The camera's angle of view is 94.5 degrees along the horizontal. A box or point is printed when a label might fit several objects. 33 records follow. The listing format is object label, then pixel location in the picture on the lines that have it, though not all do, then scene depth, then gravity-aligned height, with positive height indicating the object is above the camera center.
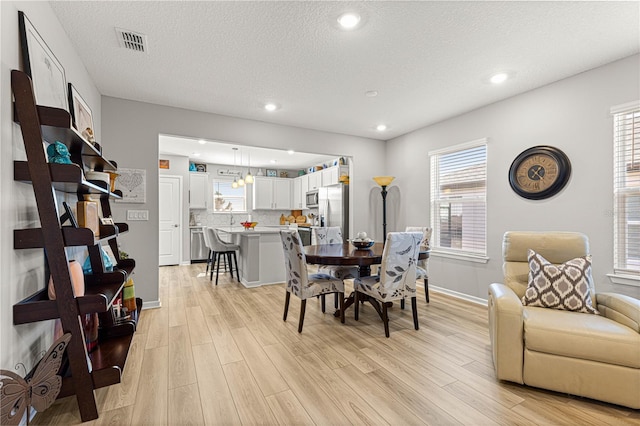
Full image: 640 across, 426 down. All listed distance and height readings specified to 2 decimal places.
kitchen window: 7.64 +0.37
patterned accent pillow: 2.10 -0.54
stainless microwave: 7.00 +0.30
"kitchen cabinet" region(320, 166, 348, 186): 6.04 +0.80
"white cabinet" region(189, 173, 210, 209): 7.07 +0.51
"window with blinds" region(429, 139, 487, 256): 3.83 +0.18
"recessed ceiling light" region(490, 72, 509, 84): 2.90 +1.34
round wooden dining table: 2.71 -0.43
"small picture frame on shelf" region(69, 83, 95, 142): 2.30 +0.83
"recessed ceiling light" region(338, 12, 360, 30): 2.04 +1.35
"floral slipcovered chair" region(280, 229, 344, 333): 2.80 -0.69
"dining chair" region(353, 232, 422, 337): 2.68 -0.58
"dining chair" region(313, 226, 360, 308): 4.16 -0.35
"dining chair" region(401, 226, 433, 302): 3.44 -0.66
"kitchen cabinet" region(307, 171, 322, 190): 6.95 +0.77
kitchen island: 4.63 -0.75
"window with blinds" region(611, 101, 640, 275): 2.55 +0.21
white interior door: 6.52 -0.17
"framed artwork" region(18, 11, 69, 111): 1.60 +0.88
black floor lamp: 4.84 +0.35
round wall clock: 2.99 +0.42
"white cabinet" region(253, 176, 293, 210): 7.86 +0.49
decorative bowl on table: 3.34 -0.36
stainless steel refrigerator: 5.55 +0.11
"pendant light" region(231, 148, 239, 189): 6.17 +1.06
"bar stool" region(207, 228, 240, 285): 4.85 -0.57
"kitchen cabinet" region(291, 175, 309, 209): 7.73 +0.55
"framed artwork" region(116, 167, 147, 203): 3.49 +0.32
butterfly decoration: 1.01 -0.65
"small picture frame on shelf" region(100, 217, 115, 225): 2.22 -0.08
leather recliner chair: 1.68 -0.82
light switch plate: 3.53 -0.04
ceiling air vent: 2.26 +1.36
